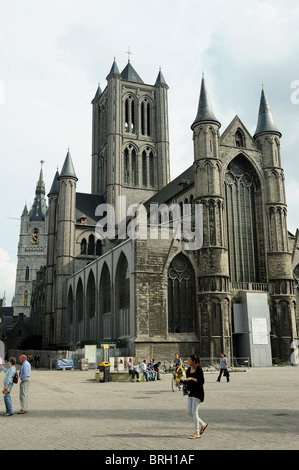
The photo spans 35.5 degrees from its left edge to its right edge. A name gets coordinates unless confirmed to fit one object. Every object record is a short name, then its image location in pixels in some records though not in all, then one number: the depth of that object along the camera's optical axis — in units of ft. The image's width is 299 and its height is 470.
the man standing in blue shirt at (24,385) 39.58
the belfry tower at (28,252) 380.54
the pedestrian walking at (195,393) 26.86
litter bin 77.05
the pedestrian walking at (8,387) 37.63
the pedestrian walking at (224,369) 71.61
